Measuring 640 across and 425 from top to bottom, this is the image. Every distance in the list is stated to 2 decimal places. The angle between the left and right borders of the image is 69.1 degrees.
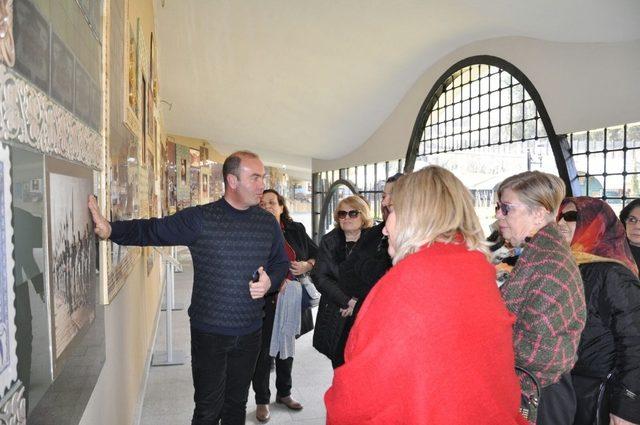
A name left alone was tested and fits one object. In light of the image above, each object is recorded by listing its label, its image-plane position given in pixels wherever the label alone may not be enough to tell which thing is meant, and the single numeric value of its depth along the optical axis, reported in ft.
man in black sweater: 7.45
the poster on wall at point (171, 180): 36.54
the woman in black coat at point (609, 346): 5.74
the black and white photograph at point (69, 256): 2.91
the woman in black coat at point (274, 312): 10.80
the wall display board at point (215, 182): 61.22
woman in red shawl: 3.42
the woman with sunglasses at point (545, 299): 4.90
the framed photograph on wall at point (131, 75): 7.14
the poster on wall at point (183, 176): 43.85
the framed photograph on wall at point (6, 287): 2.02
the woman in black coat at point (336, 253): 9.59
